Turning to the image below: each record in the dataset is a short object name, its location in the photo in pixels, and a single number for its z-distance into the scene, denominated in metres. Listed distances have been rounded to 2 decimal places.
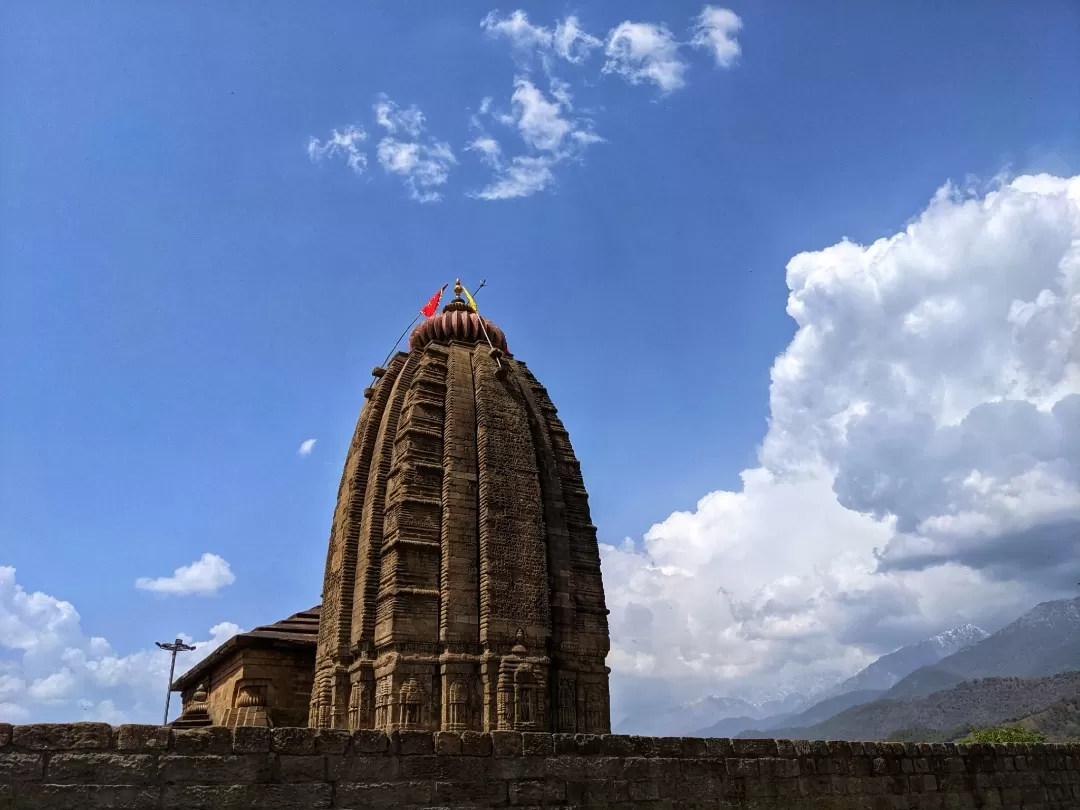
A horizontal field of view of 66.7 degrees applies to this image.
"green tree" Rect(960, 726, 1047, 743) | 41.94
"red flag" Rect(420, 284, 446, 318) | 22.47
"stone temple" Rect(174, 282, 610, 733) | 15.22
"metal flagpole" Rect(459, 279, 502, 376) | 19.67
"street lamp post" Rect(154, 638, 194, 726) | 45.09
